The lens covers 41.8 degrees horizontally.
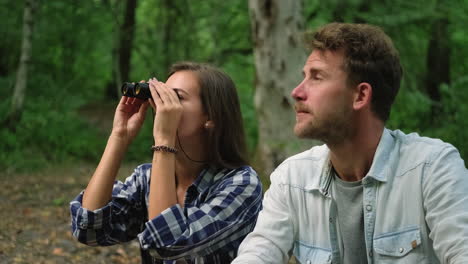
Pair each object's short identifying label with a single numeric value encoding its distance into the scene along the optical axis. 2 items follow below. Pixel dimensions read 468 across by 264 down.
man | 2.24
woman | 2.55
